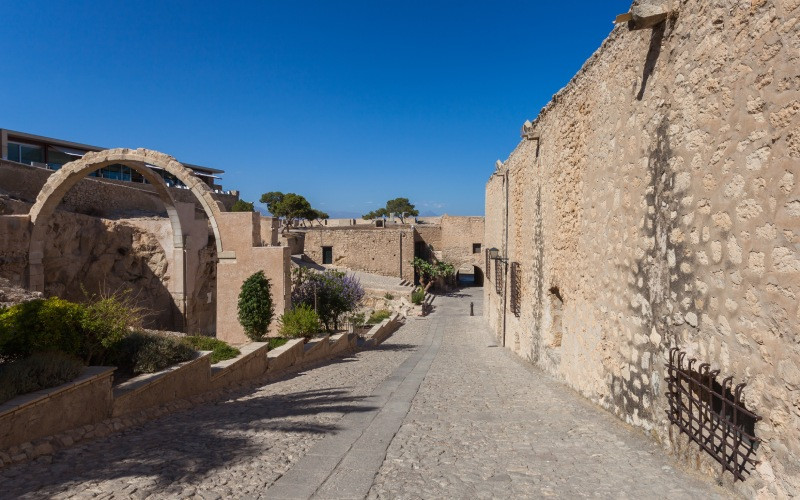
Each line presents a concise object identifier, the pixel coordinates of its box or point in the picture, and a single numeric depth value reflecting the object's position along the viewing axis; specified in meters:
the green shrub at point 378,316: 23.27
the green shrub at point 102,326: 5.99
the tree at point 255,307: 10.70
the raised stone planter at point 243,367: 7.66
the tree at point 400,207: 76.88
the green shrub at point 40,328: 5.11
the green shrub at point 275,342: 10.48
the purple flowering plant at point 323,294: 15.72
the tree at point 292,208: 48.34
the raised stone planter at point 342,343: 13.07
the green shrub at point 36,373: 4.28
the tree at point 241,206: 38.30
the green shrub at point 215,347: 8.34
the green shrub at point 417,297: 29.58
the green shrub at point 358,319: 19.58
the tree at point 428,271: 39.75
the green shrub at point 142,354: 6.36
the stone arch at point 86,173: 11.45
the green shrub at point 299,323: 11.46
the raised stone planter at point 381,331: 16.61
